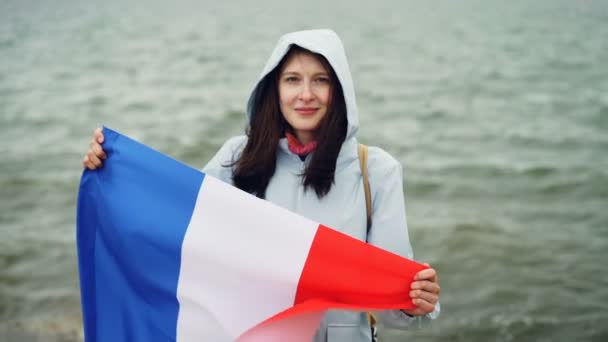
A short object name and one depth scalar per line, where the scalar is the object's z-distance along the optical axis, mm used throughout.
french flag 2582
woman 2729
